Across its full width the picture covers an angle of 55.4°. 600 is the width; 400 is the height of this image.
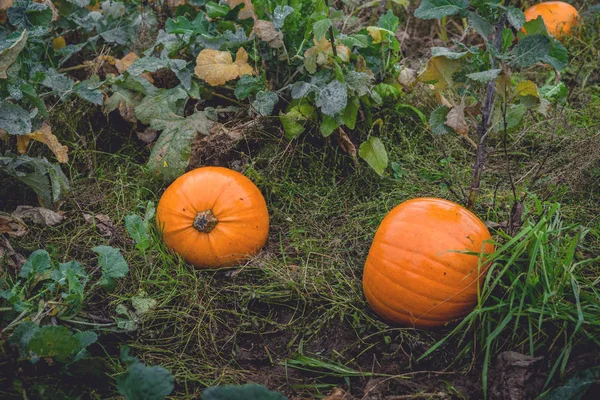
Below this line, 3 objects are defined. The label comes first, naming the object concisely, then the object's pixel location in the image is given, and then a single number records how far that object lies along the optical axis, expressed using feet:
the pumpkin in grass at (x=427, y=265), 6.97
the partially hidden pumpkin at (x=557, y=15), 12.78
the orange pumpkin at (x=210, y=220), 8.23
